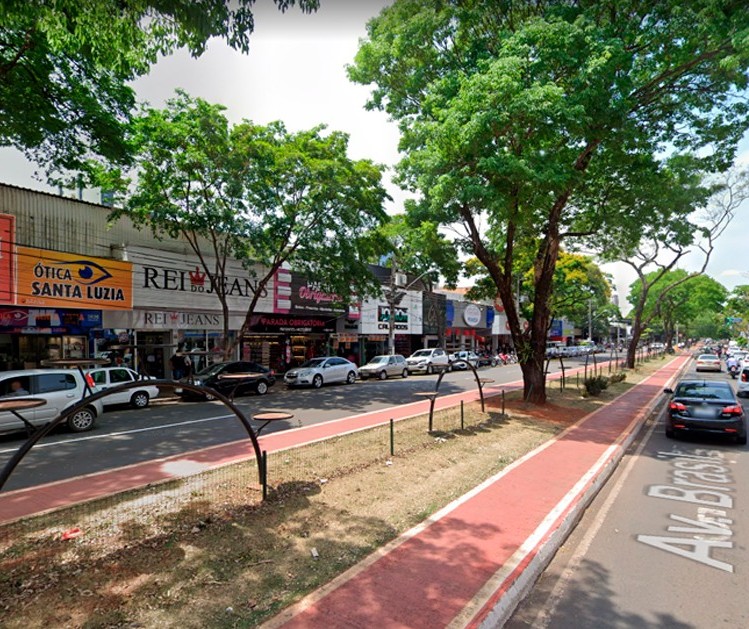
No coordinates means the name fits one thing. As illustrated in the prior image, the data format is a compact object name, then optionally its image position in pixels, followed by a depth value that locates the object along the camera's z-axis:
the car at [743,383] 19.72
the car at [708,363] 34.66
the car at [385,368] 27.88
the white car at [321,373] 22.72
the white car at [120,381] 15.55
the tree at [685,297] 56.42
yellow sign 16.86
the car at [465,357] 36.59
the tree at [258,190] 17.66
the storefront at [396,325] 34.16
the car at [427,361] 32.03
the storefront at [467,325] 45.56
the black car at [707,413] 10.55
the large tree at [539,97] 11.20
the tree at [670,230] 17.64
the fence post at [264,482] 6.56
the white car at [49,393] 11.05
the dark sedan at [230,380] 18.22
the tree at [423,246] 15.30
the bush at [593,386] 19.23
